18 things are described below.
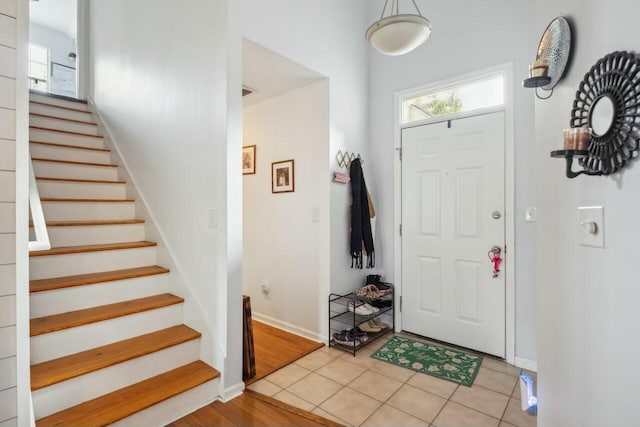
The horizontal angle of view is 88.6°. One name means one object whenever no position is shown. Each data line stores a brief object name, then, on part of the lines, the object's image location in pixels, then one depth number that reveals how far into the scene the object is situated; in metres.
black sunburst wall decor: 0.82
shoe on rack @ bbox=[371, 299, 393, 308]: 3.12
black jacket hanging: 3.04
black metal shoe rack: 2.88
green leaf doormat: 2.38
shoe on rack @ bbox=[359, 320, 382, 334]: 3.05
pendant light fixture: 1.69
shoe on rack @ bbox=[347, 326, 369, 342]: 2.84
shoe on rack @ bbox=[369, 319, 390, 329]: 3.13
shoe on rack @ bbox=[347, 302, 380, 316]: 2.93
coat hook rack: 3.00
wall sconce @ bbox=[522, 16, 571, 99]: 1.16
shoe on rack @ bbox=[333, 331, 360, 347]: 2.80
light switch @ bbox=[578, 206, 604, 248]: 0.93
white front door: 2.65
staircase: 1.72
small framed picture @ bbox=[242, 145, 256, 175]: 3.52
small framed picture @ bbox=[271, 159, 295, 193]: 3.16
